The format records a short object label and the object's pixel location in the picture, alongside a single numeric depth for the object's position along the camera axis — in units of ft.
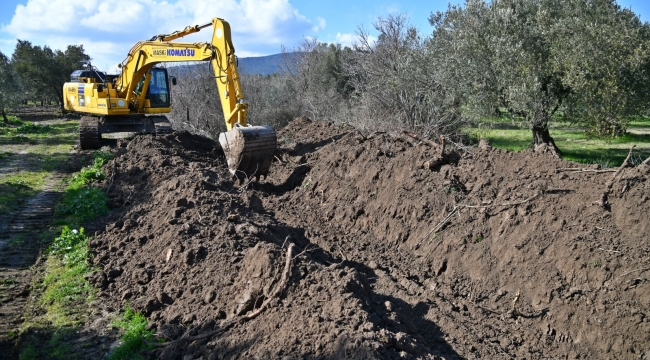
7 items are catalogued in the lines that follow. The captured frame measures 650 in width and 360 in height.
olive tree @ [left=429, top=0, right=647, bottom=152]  42.78
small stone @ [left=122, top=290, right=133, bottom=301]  19.60
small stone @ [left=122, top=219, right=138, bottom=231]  25.13
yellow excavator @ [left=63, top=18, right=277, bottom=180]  34.50
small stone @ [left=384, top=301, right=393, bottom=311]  16.58
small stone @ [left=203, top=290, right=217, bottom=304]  17.39
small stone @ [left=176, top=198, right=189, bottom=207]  24.95
